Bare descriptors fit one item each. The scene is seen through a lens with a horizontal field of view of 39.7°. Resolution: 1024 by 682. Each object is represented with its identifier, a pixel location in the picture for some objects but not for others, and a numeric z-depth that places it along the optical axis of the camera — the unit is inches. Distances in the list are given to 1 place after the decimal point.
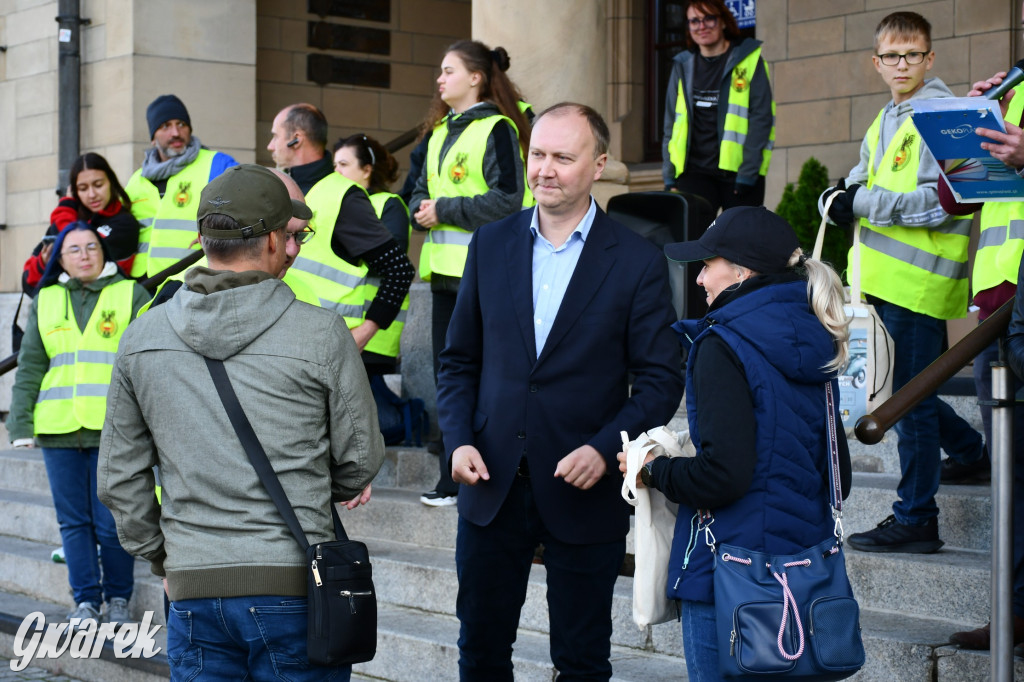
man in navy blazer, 159.6
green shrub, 360.2
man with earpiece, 249.4
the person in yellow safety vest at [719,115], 304.0
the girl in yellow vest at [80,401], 271.3
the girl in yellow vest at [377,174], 316.5
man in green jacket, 135.6
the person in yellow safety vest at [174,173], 301.1
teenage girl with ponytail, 255.4
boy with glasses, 207.9
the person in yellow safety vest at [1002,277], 164.6
